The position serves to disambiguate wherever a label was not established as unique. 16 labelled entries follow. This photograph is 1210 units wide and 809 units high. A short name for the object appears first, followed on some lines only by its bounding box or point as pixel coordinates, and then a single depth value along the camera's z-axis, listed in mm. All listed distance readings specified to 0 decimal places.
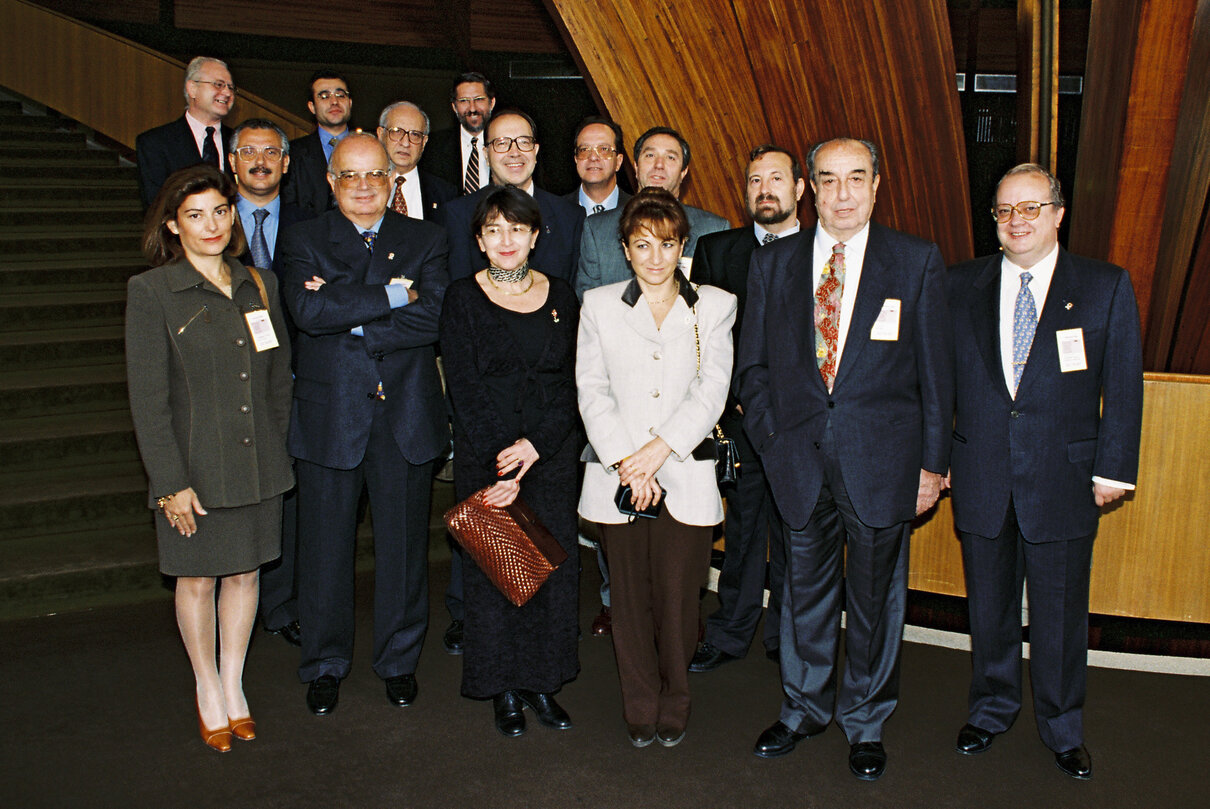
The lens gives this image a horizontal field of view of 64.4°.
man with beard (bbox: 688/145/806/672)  3471
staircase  4227
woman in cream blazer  2850
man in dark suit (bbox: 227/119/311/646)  3699
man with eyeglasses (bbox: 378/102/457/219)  3887
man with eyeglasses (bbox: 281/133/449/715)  3129
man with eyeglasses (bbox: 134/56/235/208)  4059
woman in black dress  2947
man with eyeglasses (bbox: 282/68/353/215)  4113
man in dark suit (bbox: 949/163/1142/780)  2775
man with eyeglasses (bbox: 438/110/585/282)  3500
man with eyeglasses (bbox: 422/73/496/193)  4250
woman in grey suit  2777
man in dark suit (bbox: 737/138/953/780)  2748
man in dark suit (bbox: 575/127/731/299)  3549
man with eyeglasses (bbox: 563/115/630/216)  3828
